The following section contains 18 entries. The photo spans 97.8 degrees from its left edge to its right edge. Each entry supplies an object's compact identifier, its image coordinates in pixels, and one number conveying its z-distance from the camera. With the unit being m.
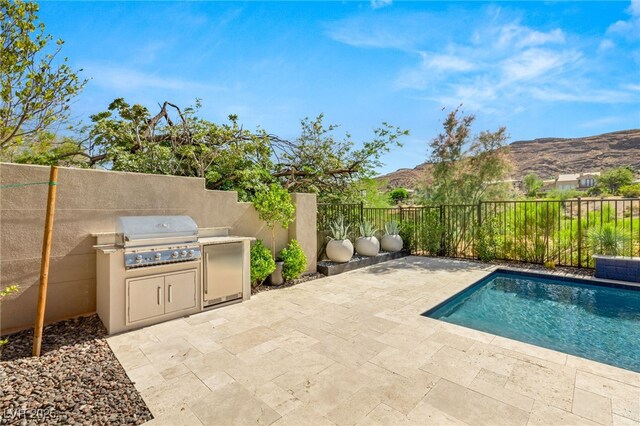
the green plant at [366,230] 8.25
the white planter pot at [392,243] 8.95
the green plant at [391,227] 9.06
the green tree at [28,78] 4.39
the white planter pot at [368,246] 8.11
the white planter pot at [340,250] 7.27
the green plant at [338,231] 7.45
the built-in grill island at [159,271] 3.52
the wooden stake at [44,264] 2.97
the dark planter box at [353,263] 6.81
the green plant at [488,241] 8.00
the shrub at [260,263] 5.27
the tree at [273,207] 5.60
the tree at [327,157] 8.73
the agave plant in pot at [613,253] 5.89
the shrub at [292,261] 5.91
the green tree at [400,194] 27.57
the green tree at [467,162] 9.95
